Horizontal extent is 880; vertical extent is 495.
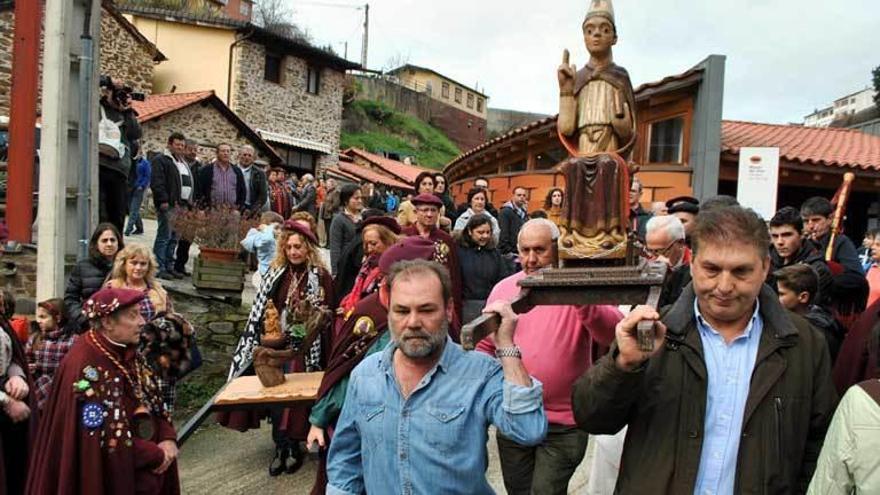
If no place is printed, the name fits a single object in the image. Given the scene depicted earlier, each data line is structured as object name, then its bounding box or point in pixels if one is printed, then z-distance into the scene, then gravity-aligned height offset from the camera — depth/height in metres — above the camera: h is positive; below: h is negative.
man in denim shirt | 2.08 -0.61
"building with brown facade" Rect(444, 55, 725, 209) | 11.18 +1.77
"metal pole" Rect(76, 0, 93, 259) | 5.66 +0.56
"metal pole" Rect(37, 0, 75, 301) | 5.48 +0.41
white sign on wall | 8.76 +0.76
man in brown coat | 1.85 -0.47
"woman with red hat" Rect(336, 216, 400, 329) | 4.23 -0.24
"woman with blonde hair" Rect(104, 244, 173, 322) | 4.69 -0.53
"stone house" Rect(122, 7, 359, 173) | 24.48 +5.36
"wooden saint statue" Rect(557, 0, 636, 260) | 2.81 +0.39
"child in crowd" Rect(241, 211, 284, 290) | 7.43 -0.38
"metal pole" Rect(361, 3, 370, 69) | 51.50 +14.40
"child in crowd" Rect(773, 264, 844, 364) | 3.19 -0.27
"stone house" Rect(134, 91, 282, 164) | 18.61 +2.50
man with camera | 7.35 +0.59
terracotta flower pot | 7.80 -0.59
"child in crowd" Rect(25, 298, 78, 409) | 4.27 -1.03
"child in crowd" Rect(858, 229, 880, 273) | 4.63 +0.01
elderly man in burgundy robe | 3.18 -1.12
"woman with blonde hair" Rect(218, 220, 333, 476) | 4.93 -0.71
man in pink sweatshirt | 3.20 -0.74
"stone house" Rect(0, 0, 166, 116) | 19.94 +4.86
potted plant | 8.28 -0.30
